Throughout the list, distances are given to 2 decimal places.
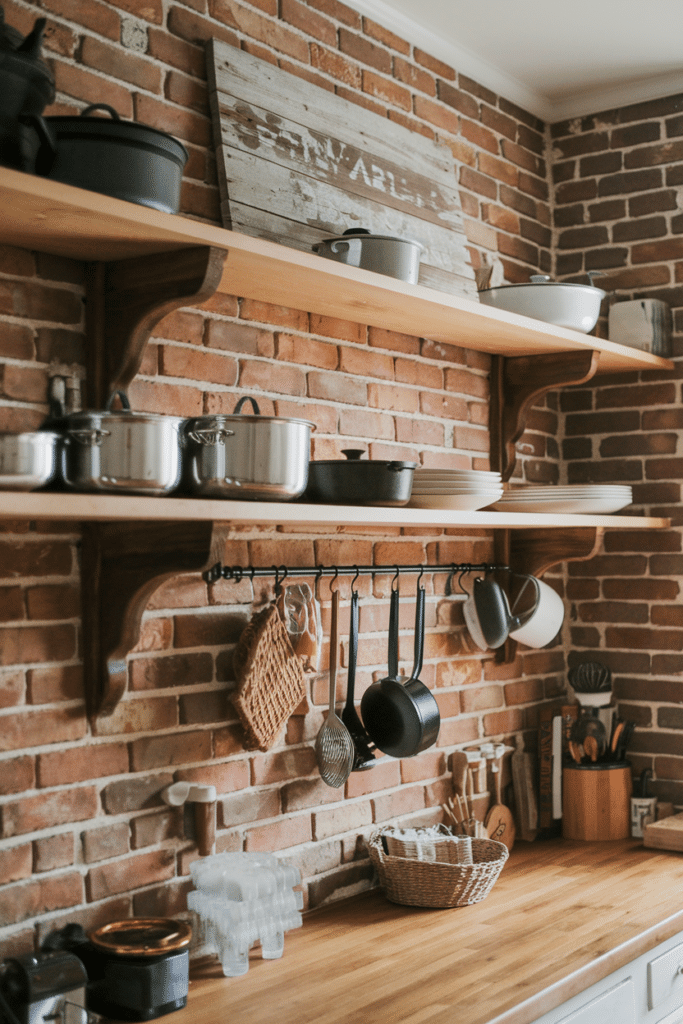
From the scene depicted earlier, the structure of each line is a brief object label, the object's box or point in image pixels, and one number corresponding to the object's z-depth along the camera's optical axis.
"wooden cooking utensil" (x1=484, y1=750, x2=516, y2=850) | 2.70
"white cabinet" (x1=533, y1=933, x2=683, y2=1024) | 1.91
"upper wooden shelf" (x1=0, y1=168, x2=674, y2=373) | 1.46
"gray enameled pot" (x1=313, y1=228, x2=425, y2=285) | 1.98
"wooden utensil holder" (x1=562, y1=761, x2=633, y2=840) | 2.85
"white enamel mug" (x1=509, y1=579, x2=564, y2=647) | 2.75
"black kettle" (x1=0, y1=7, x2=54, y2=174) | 1.40
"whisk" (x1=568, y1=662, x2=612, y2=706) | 3.00
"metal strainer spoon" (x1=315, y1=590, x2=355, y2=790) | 2.21
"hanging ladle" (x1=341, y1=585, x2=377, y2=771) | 2.27
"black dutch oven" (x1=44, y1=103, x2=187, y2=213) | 1.49
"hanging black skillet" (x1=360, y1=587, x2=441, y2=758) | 2.29
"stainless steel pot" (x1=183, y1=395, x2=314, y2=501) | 1.61
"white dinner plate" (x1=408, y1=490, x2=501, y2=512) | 2.16
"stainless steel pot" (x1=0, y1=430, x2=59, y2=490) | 1.36
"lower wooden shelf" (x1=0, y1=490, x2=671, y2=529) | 1.36
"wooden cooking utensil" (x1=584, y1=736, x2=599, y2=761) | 2.91
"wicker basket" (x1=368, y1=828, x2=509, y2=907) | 2.21
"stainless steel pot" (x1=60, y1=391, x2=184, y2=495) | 1.46
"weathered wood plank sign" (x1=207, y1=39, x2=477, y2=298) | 2.04
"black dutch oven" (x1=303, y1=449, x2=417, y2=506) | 1.87
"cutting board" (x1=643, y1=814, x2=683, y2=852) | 2.67
